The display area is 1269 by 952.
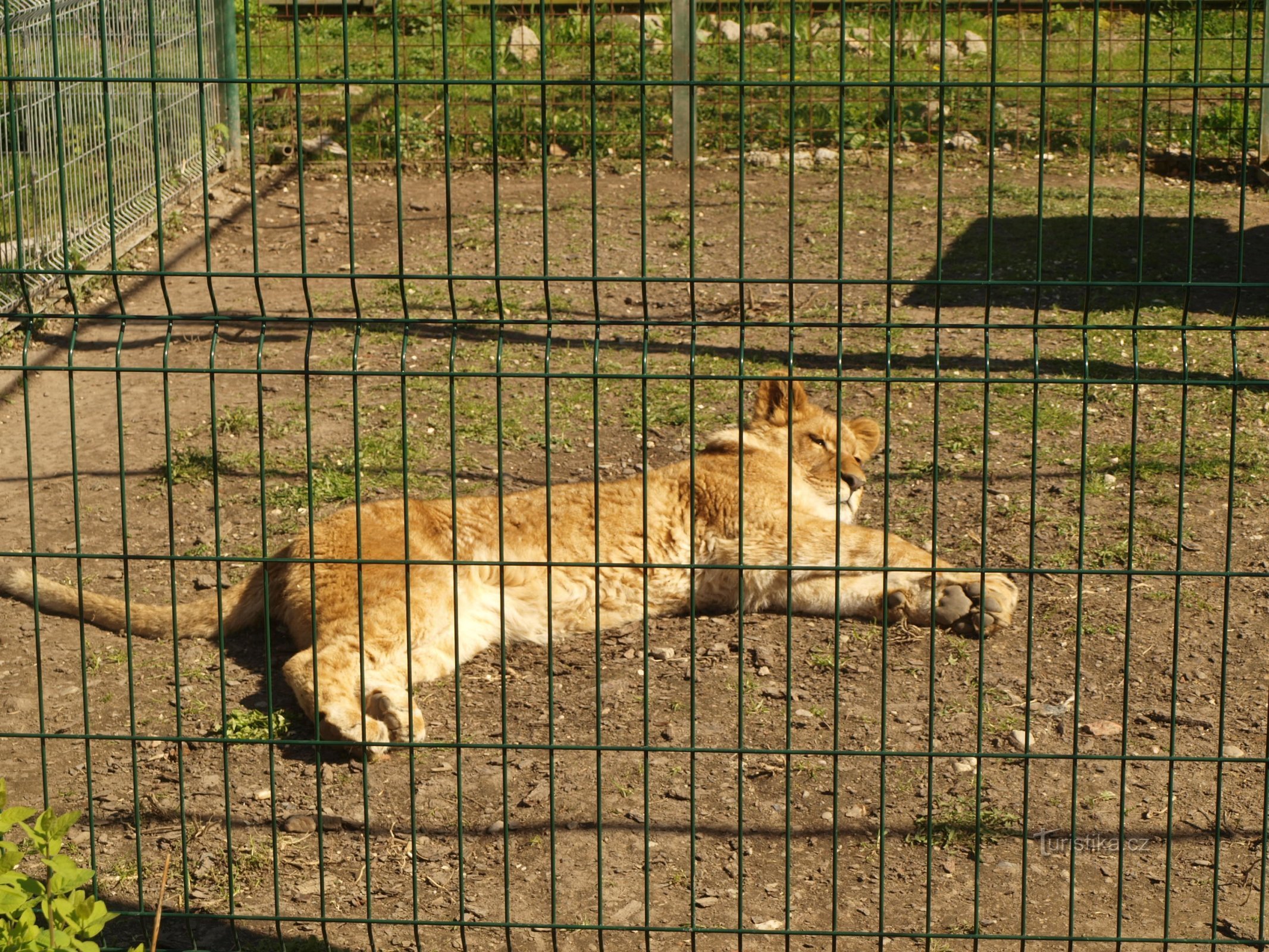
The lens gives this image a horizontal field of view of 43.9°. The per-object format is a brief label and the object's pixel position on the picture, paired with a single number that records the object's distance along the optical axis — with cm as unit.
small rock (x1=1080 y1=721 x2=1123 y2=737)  620
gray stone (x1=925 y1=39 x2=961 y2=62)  1756
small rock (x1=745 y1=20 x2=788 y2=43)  1827
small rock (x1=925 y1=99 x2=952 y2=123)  1705
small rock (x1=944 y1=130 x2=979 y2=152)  1636
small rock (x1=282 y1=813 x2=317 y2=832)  557
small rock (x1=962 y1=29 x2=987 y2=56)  1828
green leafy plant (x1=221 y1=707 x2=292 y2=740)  615
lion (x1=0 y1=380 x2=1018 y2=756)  652
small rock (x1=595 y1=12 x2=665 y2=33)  1778
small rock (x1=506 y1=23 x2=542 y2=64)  1796
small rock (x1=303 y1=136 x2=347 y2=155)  1638
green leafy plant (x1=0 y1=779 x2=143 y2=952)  340
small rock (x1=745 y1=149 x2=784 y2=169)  1617
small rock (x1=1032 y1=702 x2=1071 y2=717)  640
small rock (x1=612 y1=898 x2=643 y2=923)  503
